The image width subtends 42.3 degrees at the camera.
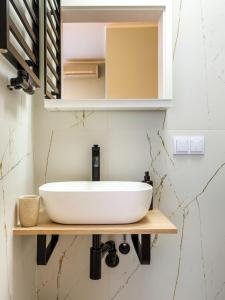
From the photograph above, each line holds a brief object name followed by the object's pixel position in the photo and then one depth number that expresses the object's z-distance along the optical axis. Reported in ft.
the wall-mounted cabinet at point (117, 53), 5.07
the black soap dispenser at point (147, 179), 4.90
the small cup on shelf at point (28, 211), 3.87
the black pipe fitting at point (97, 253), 4.26
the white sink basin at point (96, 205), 3.68
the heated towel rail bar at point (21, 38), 2.81
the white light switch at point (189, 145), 5.14
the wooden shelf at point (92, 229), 3.74
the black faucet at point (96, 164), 4.95
